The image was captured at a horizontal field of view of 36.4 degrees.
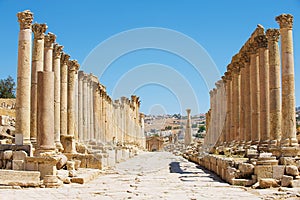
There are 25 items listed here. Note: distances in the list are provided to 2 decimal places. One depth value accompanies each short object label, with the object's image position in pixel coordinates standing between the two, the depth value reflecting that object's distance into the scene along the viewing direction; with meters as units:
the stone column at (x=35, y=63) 19.73
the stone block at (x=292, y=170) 14.72
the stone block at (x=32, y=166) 15.43
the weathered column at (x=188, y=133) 67.00
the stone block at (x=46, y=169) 15.30
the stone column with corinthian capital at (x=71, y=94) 27.00
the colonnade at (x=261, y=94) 18.67
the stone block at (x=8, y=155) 15.72
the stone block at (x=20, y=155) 15.56
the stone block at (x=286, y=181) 14.31
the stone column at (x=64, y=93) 25.50
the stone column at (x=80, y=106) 32.22
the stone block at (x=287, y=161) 15.48
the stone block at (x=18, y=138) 17.15
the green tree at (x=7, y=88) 72.88
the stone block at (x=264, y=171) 15.09
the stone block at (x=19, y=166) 15.48
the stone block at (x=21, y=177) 14.38
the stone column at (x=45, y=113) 16.97
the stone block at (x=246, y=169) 15.84
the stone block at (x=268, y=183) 14.43
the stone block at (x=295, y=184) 14.11
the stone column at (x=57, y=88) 22.55
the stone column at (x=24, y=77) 17.45
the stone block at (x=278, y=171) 15.08
